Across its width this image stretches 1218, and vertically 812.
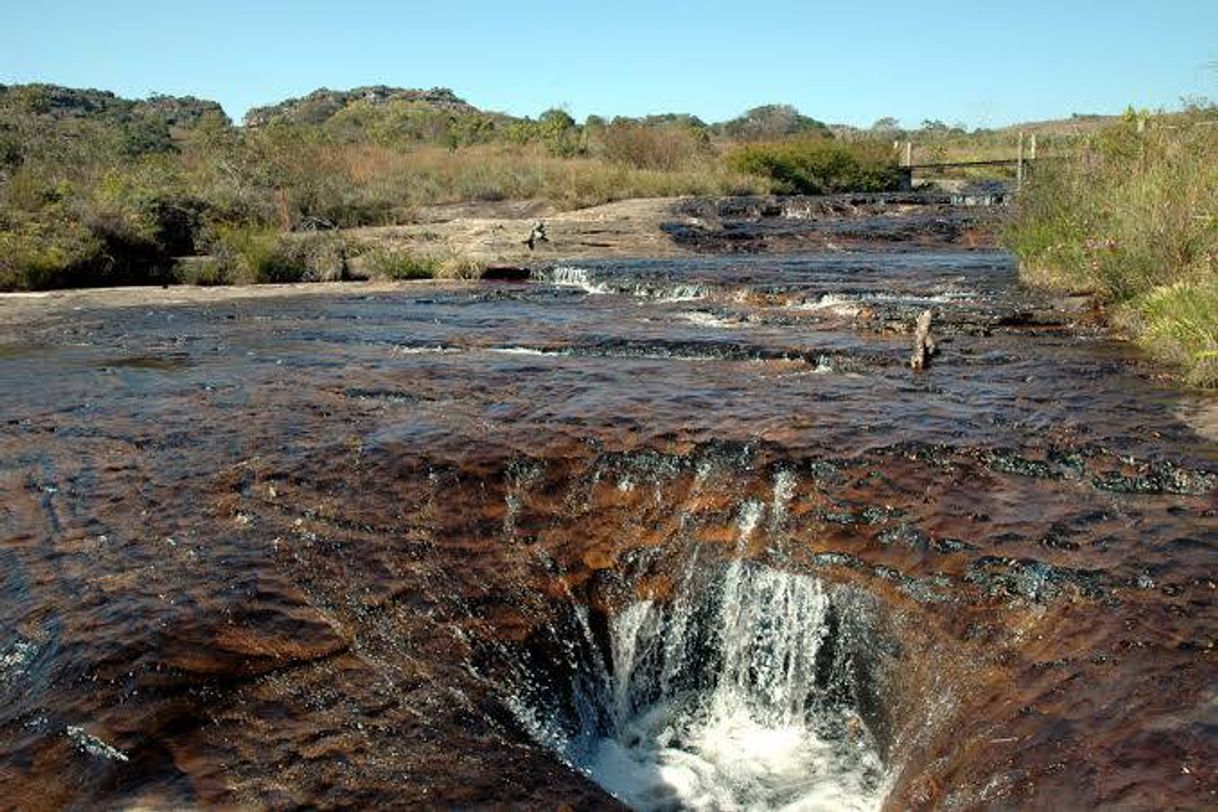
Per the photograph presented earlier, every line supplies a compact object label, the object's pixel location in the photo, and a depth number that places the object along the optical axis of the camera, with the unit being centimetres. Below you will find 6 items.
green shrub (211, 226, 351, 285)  1513
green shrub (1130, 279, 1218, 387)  650
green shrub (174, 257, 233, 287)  1520
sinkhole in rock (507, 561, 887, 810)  369
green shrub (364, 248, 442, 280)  1543
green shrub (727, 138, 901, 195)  2900
